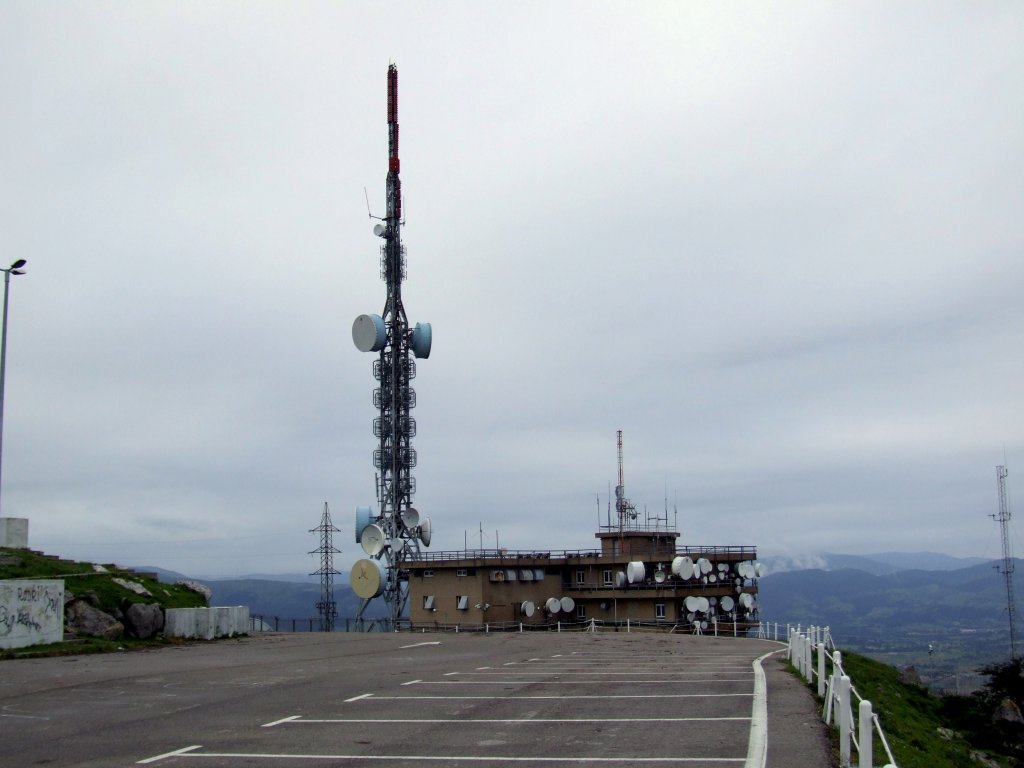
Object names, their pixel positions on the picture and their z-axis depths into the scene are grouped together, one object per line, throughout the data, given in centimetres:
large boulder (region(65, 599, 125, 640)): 3381
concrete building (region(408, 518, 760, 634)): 6156
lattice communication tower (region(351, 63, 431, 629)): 7606
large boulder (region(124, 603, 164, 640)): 3534
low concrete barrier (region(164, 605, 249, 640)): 3681
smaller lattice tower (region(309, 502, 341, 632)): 8994
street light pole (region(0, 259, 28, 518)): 3300
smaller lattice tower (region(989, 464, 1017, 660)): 8044
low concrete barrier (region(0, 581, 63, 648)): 2944
